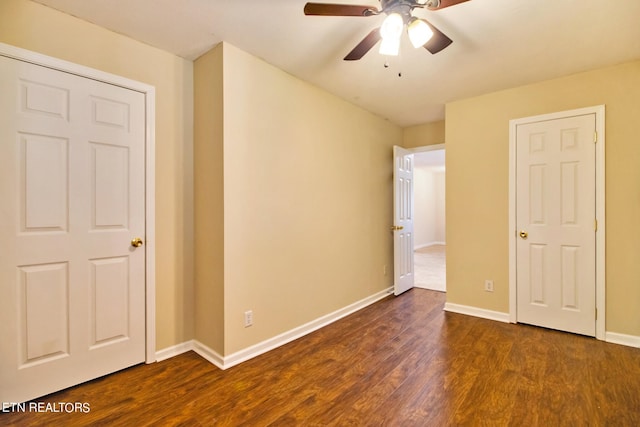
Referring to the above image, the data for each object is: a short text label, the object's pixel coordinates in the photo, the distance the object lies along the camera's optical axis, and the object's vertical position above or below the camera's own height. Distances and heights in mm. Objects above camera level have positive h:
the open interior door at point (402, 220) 4059 -123
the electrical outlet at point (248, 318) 2381 -848
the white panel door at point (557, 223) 2744 -116
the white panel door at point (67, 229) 1763 -111
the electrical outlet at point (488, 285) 3238 -800
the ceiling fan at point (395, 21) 1564 +1055
